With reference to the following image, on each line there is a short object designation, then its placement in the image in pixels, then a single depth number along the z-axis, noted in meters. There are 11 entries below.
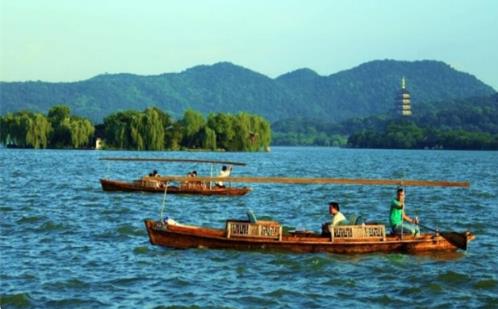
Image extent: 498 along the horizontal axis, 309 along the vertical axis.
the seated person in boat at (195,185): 50.44
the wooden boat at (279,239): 26.25
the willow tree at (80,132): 139.60
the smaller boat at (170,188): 50.64
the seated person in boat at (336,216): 26.52
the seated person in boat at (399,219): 27.30
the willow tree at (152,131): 134.12
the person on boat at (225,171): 48.20
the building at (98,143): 145.62
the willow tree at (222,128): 147.59
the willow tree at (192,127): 147.25
